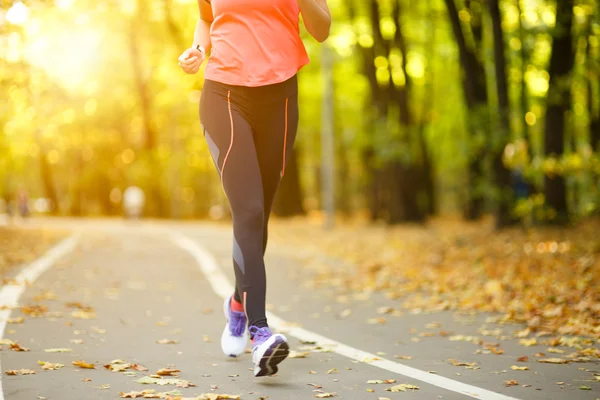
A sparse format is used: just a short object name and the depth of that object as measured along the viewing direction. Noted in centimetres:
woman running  447
